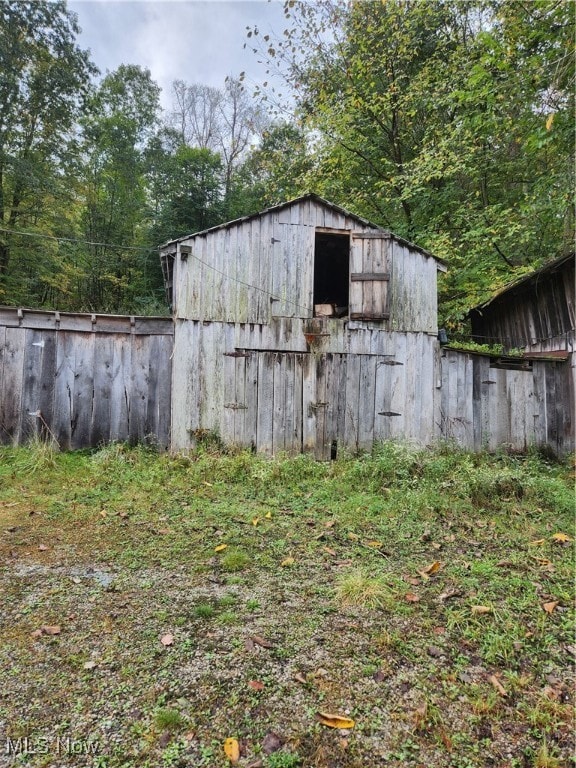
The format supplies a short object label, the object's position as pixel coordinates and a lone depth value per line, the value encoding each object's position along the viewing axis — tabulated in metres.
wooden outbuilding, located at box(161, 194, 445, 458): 7.08
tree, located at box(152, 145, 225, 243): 16.45
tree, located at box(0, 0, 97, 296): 13.20
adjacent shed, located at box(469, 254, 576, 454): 8.05
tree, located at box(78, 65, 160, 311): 17.08
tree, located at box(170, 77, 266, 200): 22.19
